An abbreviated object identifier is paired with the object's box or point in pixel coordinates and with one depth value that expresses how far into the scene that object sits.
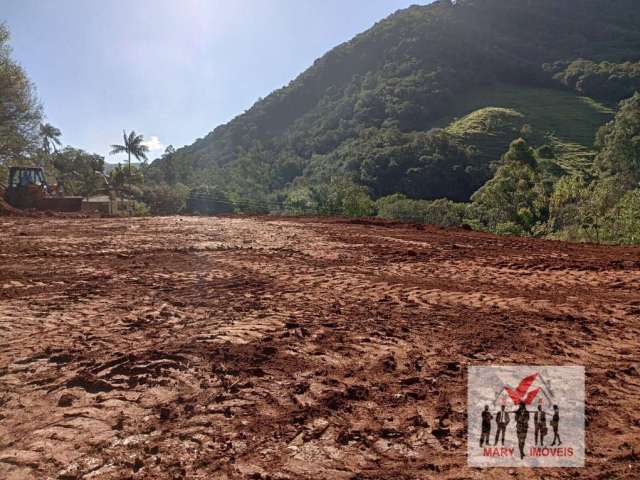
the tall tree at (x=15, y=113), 24.78
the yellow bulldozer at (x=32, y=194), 20.92
